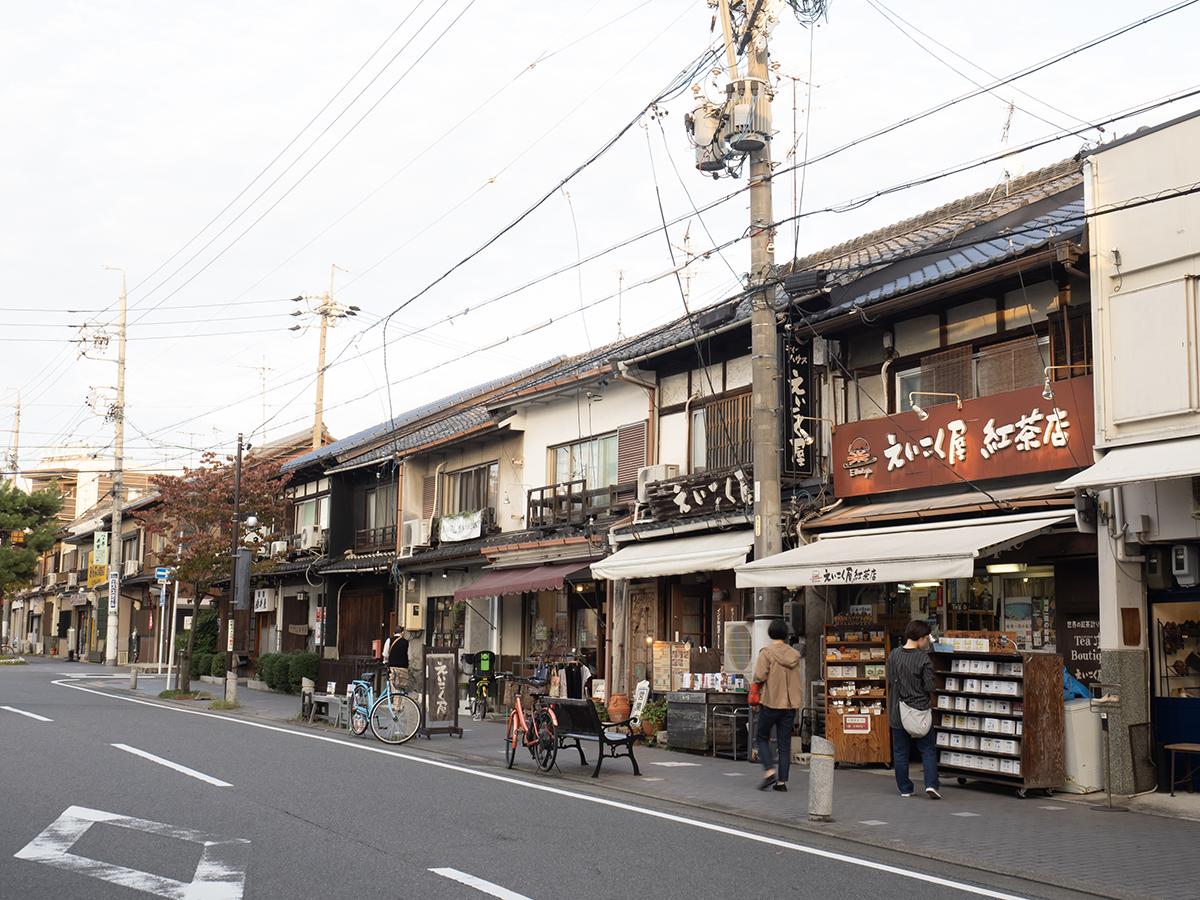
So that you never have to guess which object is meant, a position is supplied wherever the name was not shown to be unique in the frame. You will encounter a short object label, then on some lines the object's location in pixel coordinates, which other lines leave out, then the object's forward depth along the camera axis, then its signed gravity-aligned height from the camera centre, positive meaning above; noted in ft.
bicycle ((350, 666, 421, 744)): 61.36 -6.65
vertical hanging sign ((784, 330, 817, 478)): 60.39 +9.50
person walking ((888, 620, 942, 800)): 40.83 -3.85
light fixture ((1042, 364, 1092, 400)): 46.14 +8.00
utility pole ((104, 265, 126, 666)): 151.02 +9.69
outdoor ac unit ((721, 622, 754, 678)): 61.05 -2.84
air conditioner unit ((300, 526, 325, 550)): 122.83 +5.18
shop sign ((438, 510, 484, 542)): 90.79 +4.88
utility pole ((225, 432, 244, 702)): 88.28 +2.07
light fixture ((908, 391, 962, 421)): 50.61 +8.43
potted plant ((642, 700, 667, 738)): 61.52 -6.58
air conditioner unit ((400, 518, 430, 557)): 99.60 +4.48
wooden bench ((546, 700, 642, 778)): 46.19 -5.40
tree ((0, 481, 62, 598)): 179.32 +8.31
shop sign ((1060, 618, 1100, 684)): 46.26 -2.07
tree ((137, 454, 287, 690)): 109.81 +7.38
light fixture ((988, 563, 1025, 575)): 49.42 +1.13
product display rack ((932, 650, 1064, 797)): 41.45 -4.54
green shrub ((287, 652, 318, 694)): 106.01 -7.25
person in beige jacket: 43.39 -3.87
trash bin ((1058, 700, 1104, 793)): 42.14 -5.50
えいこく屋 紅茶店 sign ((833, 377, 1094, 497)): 45.57 +6.43
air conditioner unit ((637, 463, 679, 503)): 70.28 +6.96
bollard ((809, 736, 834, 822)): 35.40 -5.68
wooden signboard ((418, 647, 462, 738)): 63.72 -5.63
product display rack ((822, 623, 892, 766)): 50.24 -4.50
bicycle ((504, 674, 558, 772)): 47.52 -5.95
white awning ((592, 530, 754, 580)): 58.39 +1.82
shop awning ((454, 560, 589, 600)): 73.15 +0.57
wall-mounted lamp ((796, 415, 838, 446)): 60.44 +7.88
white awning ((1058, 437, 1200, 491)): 36.86 +4.27
